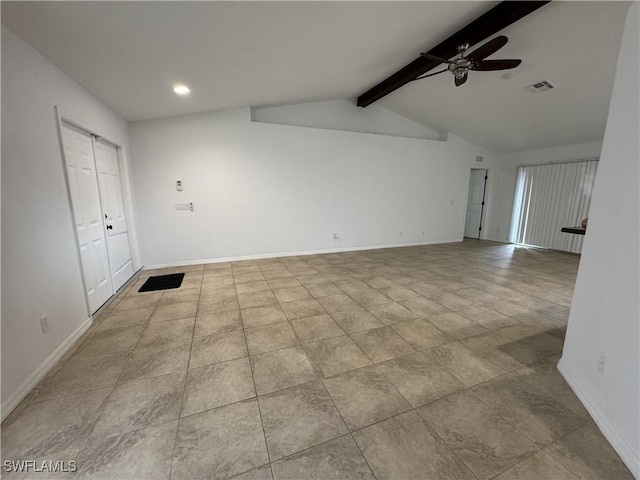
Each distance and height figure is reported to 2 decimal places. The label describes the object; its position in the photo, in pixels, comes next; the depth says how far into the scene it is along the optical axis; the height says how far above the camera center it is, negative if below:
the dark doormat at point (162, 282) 3.64 -1.27
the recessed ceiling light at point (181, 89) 3.13 +1.34
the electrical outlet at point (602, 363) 1.49 -0.96
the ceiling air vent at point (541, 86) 3.84 +1.71
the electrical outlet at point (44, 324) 1.93 -0.96
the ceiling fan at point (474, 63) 2.87 +1.61
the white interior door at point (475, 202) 7.46 -0.10
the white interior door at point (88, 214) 2.56 -0.19
